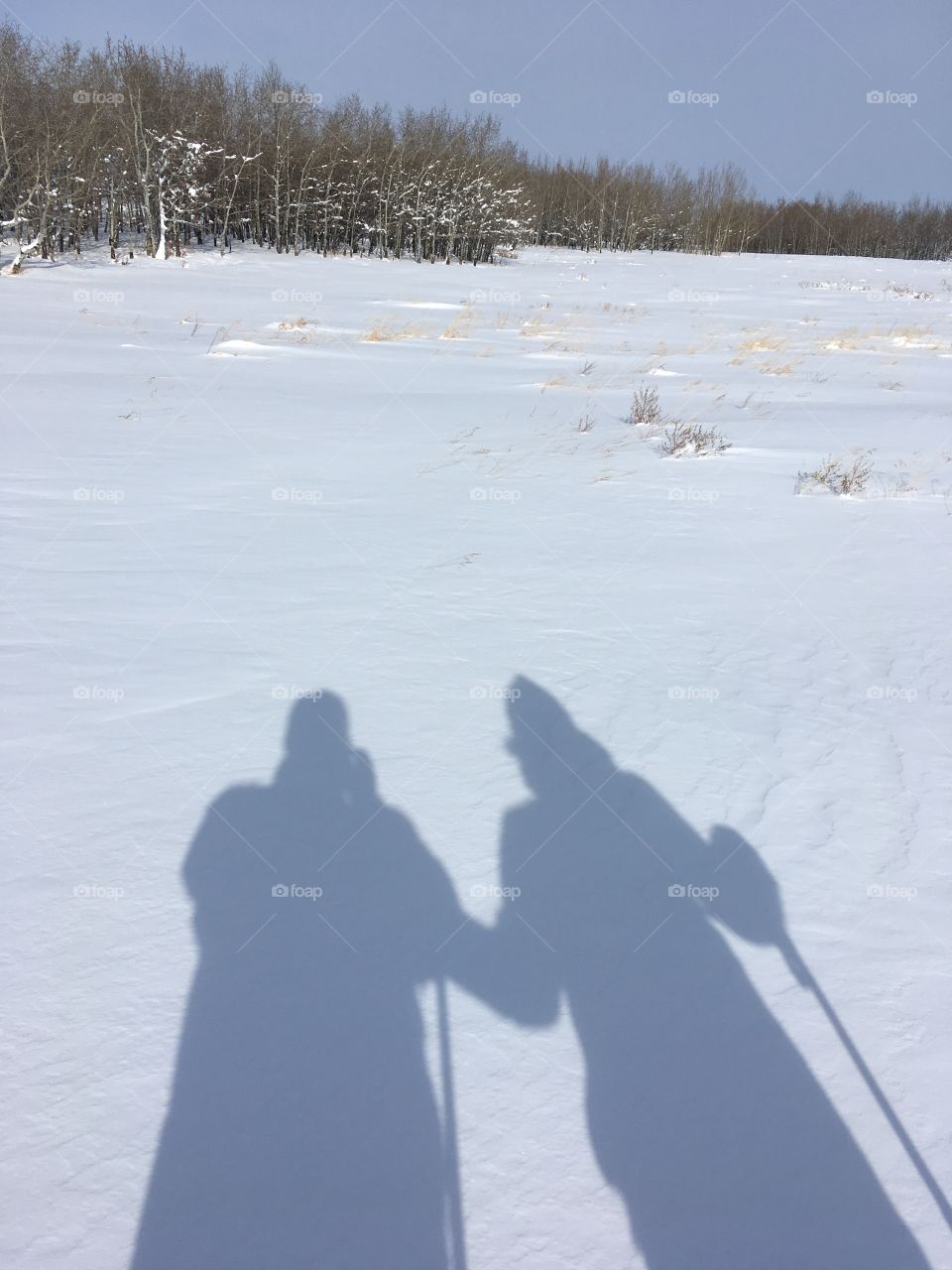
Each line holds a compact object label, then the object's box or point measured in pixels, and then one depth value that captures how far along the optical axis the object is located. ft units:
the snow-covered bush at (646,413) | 27.63
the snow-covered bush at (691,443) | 23.90
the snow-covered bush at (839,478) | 20.90
